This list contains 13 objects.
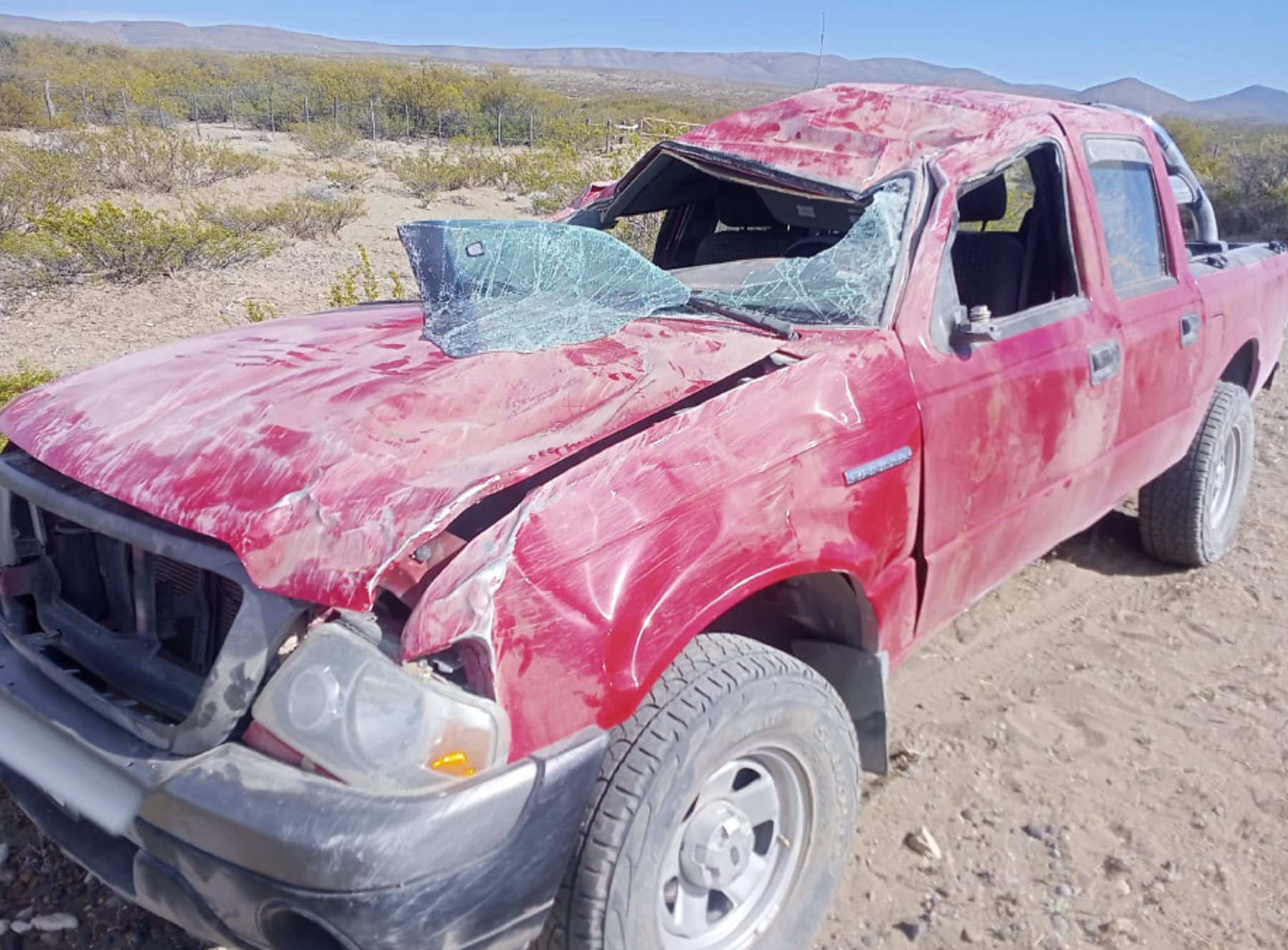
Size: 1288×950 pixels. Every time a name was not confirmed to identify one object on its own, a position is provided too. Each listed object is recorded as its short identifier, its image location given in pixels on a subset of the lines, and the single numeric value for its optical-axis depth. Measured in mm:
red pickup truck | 1623
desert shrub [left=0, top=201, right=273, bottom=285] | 8852
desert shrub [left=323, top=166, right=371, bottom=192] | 17000
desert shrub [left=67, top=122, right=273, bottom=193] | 14297
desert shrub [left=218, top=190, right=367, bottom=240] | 12188
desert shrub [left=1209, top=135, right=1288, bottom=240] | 16047
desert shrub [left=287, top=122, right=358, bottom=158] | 21906
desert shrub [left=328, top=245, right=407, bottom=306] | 6820
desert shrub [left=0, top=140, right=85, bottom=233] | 10625
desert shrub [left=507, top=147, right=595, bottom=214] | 14953
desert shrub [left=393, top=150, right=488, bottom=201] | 17250
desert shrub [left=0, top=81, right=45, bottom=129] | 20969
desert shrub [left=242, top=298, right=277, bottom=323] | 6539
